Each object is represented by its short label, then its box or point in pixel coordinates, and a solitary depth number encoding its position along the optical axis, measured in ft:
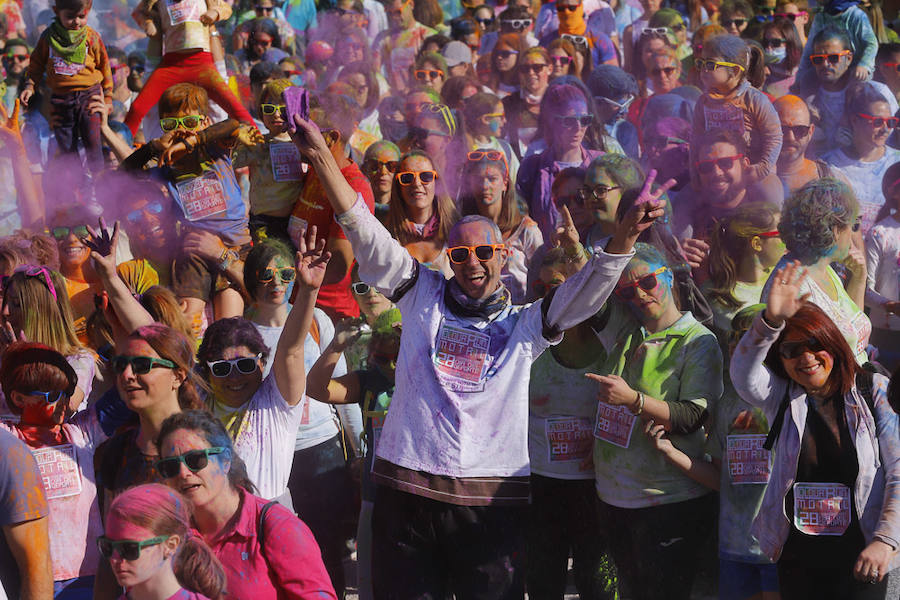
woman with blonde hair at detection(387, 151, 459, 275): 36.45
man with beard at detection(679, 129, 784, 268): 38.32
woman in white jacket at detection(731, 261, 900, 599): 24.90
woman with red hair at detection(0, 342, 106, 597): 26.30
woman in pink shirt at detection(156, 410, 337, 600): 20.33
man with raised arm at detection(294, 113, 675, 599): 25.27
